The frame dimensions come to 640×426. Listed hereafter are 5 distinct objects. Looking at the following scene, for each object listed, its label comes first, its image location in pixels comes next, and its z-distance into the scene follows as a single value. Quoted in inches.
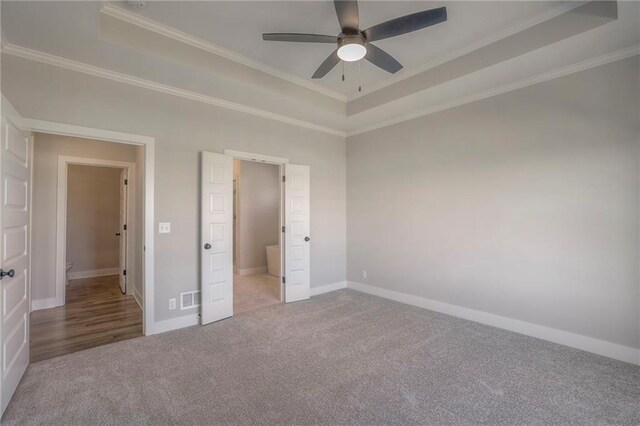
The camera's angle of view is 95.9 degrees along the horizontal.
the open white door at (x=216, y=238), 141.6
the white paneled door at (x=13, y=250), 79.6
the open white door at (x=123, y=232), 197.6
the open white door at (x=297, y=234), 174.9
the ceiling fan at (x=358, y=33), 81.9
